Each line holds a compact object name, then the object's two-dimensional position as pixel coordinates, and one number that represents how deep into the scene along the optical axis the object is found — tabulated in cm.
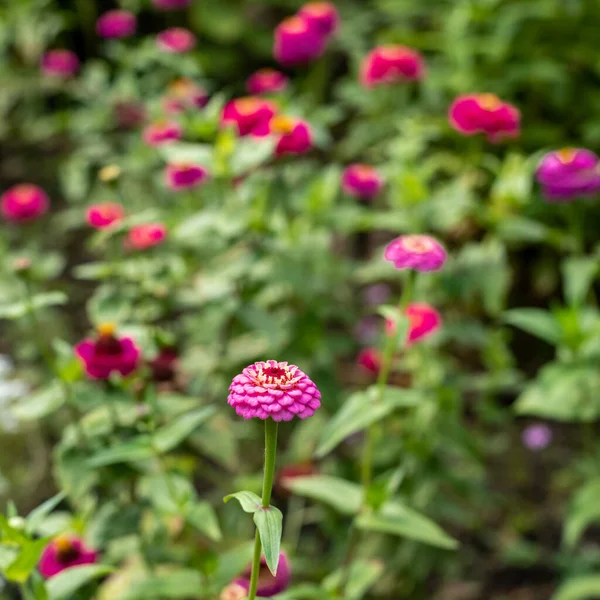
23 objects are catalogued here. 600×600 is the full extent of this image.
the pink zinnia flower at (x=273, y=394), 120
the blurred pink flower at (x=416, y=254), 140
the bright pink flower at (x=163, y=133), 184
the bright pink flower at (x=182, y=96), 194
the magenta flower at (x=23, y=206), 192
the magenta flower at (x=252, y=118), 172
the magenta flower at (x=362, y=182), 182
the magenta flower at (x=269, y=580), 142
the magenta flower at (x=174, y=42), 203
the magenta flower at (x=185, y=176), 175
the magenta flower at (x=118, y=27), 216
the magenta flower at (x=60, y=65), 239
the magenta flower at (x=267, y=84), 196
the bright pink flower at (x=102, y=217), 168
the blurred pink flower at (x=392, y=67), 195
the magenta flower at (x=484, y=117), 179
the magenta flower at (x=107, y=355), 145
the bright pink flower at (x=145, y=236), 164
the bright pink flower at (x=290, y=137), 167
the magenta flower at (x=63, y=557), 143
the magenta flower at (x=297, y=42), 197
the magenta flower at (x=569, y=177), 169
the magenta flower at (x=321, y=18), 199
